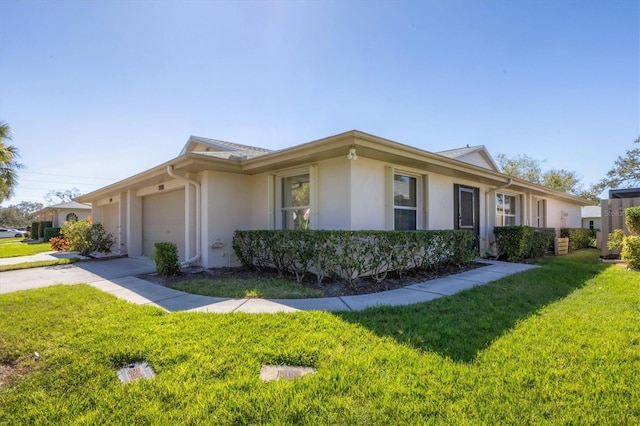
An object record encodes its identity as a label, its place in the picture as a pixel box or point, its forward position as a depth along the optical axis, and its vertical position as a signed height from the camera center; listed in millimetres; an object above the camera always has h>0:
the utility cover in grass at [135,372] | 2584 -1290
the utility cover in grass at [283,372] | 2568 -1281
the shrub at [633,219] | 8094 +2
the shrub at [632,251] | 7325 -761
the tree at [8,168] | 15578 +3059
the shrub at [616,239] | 8769 -566
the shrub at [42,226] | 27056 -460
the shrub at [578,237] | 13945 -838
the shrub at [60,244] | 13605 -1015
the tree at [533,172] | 33094 +5096
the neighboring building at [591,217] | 29266 +210
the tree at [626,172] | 26594 +4130
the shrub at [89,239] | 11406 -667
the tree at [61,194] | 64688 +5532
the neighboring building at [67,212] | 26891 +772
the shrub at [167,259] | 7033 -865
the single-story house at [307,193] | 6461 +706
